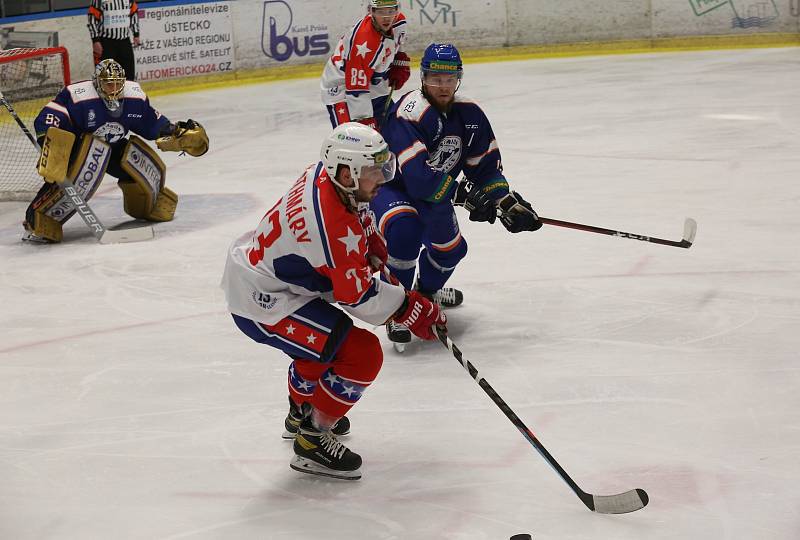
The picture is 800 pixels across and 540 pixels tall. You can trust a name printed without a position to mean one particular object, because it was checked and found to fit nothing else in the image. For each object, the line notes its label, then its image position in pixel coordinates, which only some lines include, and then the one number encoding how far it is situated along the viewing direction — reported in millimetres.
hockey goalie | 10258
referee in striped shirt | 15852
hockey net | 13297
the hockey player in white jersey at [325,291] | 4891
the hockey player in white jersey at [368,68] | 10242
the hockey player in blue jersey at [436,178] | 7066
